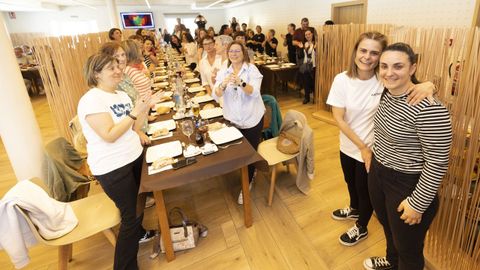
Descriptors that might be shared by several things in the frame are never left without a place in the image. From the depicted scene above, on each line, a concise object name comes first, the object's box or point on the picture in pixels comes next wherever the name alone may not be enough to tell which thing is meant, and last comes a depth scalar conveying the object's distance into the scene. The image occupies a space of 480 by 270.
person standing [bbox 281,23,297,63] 7.24
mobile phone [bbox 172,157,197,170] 1.85
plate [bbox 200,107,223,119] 2.71
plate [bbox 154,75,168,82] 4.97
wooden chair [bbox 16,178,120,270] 1.69
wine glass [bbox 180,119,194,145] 2.15
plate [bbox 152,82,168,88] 4.41
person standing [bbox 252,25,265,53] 9.28
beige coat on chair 2.54
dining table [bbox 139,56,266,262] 1.76
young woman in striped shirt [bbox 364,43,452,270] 1.12
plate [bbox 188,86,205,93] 3.86
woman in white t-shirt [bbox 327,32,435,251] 1.58
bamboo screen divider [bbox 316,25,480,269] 1.44
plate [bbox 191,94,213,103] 3.32
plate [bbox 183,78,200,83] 4.64
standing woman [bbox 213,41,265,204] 2.36
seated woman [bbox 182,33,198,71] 6.64
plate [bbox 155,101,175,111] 3.15
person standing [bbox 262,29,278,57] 8.47
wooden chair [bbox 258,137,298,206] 2.61
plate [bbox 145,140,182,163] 1.98
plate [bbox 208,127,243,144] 2.15
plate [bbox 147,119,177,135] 2.46
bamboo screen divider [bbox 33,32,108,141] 3.12
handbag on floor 2.15
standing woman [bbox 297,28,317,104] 5.64
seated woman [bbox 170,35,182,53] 9.60
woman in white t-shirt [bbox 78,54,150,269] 1.57
